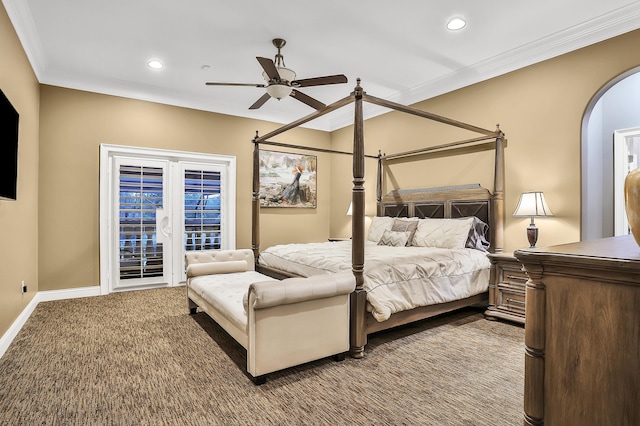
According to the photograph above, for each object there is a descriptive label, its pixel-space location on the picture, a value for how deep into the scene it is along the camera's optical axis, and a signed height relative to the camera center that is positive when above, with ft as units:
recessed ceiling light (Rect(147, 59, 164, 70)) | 14.11 +6.10
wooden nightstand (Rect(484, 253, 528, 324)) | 11.55 -2.75
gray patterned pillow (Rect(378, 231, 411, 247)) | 14.79 -1.26
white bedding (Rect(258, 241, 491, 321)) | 9.64 -1.93
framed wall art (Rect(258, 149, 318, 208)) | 20.98 +1.97
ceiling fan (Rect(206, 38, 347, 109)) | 10.90 +4.32
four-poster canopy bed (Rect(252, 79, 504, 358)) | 9.24 +0.16
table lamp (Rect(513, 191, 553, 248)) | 11.52 +0.05
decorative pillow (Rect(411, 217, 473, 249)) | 13.25 -0.92
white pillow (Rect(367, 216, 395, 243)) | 16.55 -0.81
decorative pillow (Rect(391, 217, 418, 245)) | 14.92 -0.70
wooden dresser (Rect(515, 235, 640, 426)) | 3.09 -1.24
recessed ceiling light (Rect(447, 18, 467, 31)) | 10.98 +6.11
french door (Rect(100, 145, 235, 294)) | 16.49 -0.12
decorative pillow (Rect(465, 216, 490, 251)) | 13.28 -1.01
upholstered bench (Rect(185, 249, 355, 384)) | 7.53 -2.64
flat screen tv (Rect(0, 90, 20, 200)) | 8.76 +1.64
